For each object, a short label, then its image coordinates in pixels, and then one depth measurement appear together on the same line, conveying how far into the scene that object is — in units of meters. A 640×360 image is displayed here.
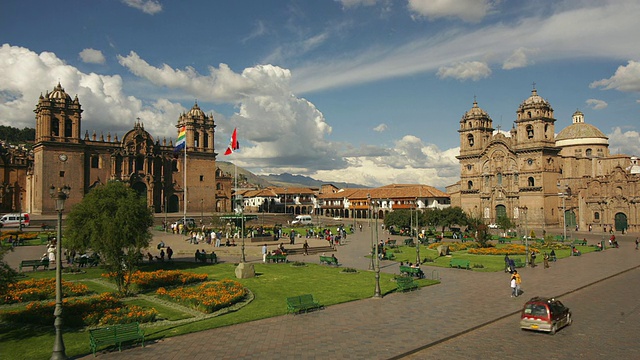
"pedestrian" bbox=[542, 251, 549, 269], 30.95
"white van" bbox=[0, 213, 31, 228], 54.41
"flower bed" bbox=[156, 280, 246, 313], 18.50
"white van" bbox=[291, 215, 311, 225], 72.28
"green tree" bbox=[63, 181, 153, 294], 21.41
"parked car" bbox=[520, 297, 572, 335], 15.58
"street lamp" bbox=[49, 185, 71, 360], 12.59
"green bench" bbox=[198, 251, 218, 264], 32.53
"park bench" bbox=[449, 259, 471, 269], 30.56
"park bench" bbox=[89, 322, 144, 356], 13.34
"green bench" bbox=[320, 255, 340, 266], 31.77
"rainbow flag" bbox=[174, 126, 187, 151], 67.12
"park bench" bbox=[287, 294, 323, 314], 18.08
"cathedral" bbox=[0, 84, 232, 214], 65.06
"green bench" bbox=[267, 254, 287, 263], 32.83
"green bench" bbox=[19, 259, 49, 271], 27.80
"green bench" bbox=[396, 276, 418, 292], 22.55
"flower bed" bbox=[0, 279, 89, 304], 19.59
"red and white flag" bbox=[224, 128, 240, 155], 48.88
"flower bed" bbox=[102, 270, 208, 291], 23.12
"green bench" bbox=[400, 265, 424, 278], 26.81
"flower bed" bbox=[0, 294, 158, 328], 16.23
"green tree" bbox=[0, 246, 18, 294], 14.77
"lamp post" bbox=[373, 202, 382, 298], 21.16
